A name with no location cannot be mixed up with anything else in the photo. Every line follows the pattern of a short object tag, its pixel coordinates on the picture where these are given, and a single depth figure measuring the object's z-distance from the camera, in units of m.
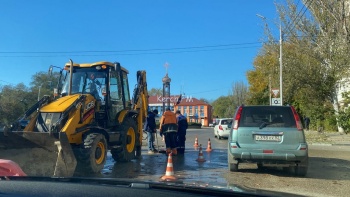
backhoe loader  8.79
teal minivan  9.25
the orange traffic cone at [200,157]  12.73
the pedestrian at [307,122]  39.99
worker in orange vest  14.57
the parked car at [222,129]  26.75
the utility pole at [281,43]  28.14
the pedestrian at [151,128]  14.95
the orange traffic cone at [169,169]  8.93
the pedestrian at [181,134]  15.31
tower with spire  35.71
